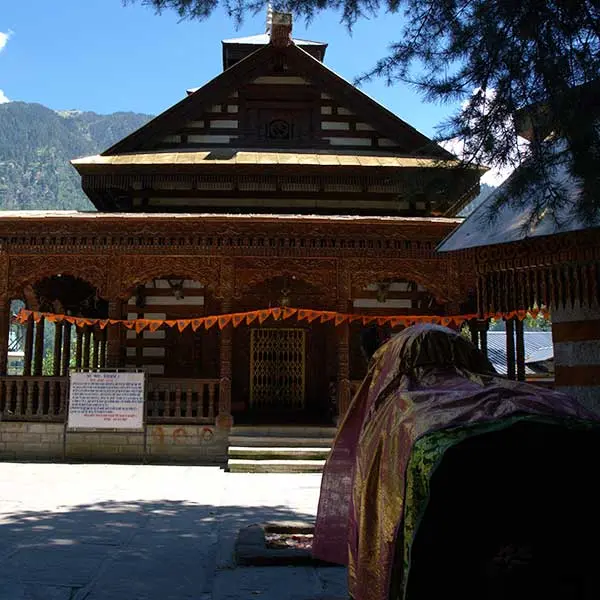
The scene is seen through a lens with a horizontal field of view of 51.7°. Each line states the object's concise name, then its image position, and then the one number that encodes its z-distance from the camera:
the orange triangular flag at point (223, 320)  12.35
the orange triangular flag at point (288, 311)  12.30
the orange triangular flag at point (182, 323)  12.55
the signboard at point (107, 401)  12.08
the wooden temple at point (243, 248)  12.52
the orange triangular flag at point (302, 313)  12.36
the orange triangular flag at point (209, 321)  12.37
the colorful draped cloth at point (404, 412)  2.78
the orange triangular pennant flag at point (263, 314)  12.22
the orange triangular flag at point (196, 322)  12.41
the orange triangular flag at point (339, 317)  12.48
